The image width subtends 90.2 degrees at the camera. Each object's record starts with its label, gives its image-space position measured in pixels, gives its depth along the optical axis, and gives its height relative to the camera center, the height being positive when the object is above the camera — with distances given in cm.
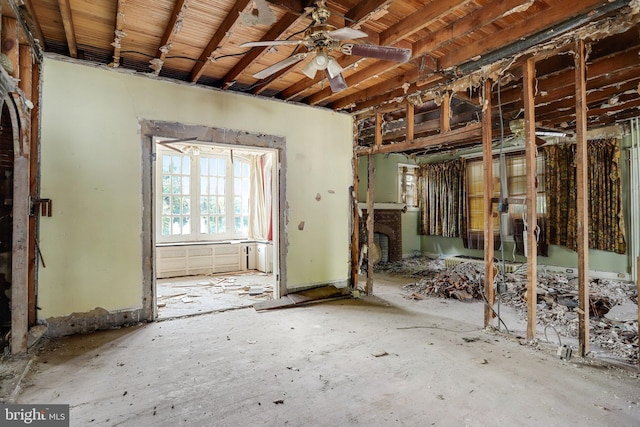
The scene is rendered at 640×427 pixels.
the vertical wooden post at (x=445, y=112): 387 +130
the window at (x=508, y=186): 655 +70
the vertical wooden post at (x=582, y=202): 267 +12
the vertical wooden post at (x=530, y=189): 300 +27
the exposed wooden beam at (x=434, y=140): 355 +98
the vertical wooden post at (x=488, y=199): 337 +20
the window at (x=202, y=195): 700 +59
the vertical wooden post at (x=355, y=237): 523 -30
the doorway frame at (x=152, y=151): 368 +81
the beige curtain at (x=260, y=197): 736 +54
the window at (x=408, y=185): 869 +92
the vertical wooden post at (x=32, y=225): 305 -3
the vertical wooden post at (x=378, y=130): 476 +135
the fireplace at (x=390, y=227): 816 -21
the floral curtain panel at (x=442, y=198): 790 +53
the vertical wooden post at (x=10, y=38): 240 +141
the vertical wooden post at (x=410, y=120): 425 +134
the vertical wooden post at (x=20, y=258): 268 -30
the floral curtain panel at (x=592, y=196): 559 +40
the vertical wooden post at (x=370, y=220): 483 -2
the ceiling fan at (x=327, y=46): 234 +134
